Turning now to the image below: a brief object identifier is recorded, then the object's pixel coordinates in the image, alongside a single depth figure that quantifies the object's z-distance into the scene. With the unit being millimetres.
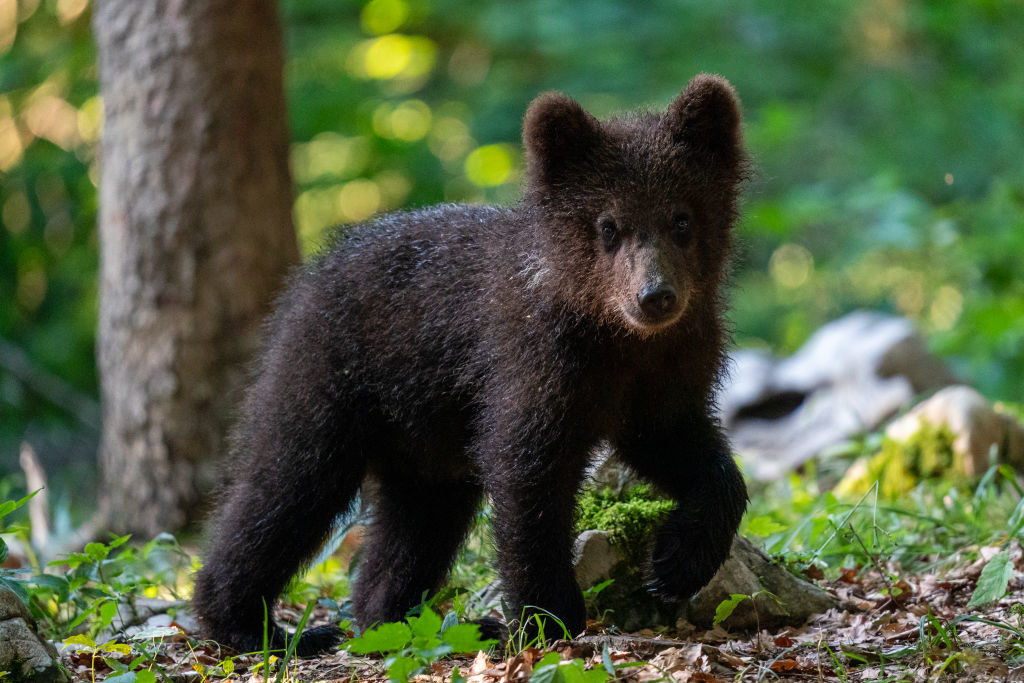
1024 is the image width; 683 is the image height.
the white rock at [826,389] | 16578
